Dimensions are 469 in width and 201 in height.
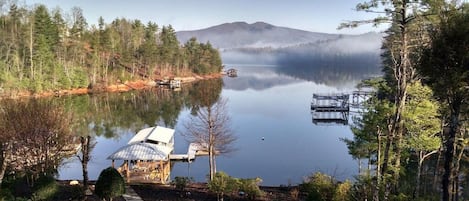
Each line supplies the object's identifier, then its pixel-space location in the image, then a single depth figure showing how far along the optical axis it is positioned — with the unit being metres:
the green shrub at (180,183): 16.12
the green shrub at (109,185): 13.15
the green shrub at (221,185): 14.76
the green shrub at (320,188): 14.00
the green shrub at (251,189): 14.96
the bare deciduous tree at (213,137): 18.70
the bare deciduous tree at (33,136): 15.65
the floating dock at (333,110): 46.09
